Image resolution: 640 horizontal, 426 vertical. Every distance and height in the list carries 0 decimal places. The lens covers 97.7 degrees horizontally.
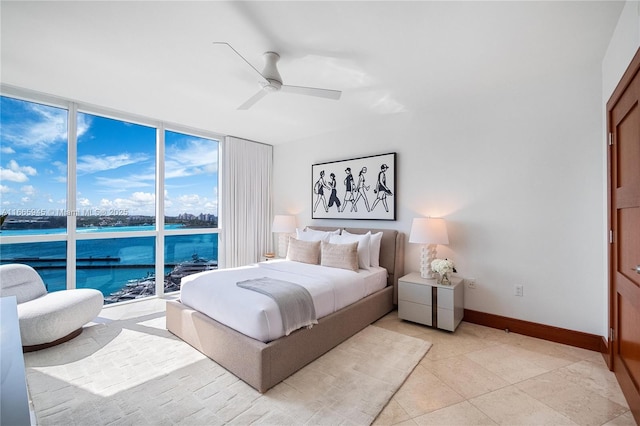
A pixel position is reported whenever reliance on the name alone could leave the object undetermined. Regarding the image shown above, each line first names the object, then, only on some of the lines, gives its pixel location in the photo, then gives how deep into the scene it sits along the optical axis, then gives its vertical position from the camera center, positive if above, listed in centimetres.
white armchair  244 -88
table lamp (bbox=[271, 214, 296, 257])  483 -25
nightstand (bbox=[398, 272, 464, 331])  293 -97
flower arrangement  299 -58
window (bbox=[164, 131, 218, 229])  436 +53
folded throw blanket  219 -72
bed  201 -108
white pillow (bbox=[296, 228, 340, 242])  405 -32
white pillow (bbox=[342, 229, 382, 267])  366 -47
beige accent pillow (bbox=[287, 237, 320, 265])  370 -52
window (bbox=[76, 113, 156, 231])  365 +55
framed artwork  388 +37
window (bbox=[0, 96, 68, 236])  312 +55
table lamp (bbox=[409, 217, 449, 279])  313 -27
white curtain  477 +21
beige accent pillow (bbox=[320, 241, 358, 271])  338 -53
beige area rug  175 -126
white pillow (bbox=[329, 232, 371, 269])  356 -38
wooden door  167 -13
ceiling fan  235 +112
